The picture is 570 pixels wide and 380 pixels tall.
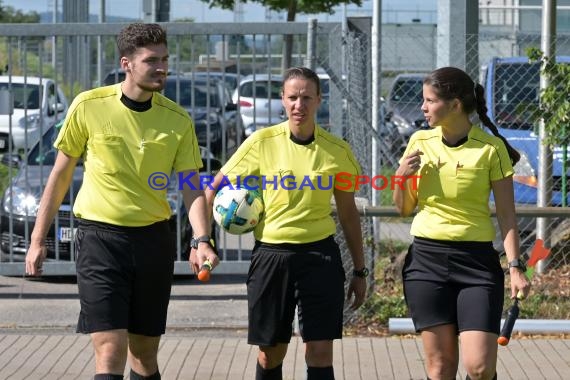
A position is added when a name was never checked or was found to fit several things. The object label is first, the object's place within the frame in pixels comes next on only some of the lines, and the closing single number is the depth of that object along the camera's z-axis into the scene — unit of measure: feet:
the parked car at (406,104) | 75.36
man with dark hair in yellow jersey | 35.37
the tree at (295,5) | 163.53
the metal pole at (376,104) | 60.85
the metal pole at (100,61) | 59.93
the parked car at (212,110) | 60.08
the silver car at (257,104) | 59.88
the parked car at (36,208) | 61.05
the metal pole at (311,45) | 54.54
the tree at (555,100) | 59.16
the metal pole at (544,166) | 63.08
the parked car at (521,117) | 65.00
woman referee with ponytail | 36.37
